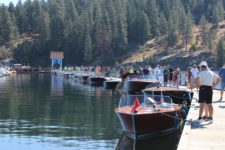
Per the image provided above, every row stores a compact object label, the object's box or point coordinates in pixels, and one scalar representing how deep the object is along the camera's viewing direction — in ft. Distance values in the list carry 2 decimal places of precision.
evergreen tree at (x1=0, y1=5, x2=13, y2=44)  534.78
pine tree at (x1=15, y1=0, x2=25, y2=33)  586.86
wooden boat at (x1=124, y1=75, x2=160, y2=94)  134.72
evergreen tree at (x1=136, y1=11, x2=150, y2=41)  473.26
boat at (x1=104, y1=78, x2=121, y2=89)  189.06
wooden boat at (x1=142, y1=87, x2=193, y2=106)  96.63
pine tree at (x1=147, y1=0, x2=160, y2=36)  482.28
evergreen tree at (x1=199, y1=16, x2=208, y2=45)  447.83
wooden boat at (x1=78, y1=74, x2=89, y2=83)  251.39
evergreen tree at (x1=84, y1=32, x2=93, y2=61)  457.27
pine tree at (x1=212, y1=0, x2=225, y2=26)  504.84
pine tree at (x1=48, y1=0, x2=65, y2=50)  502.38
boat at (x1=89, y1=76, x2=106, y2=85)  224.12
